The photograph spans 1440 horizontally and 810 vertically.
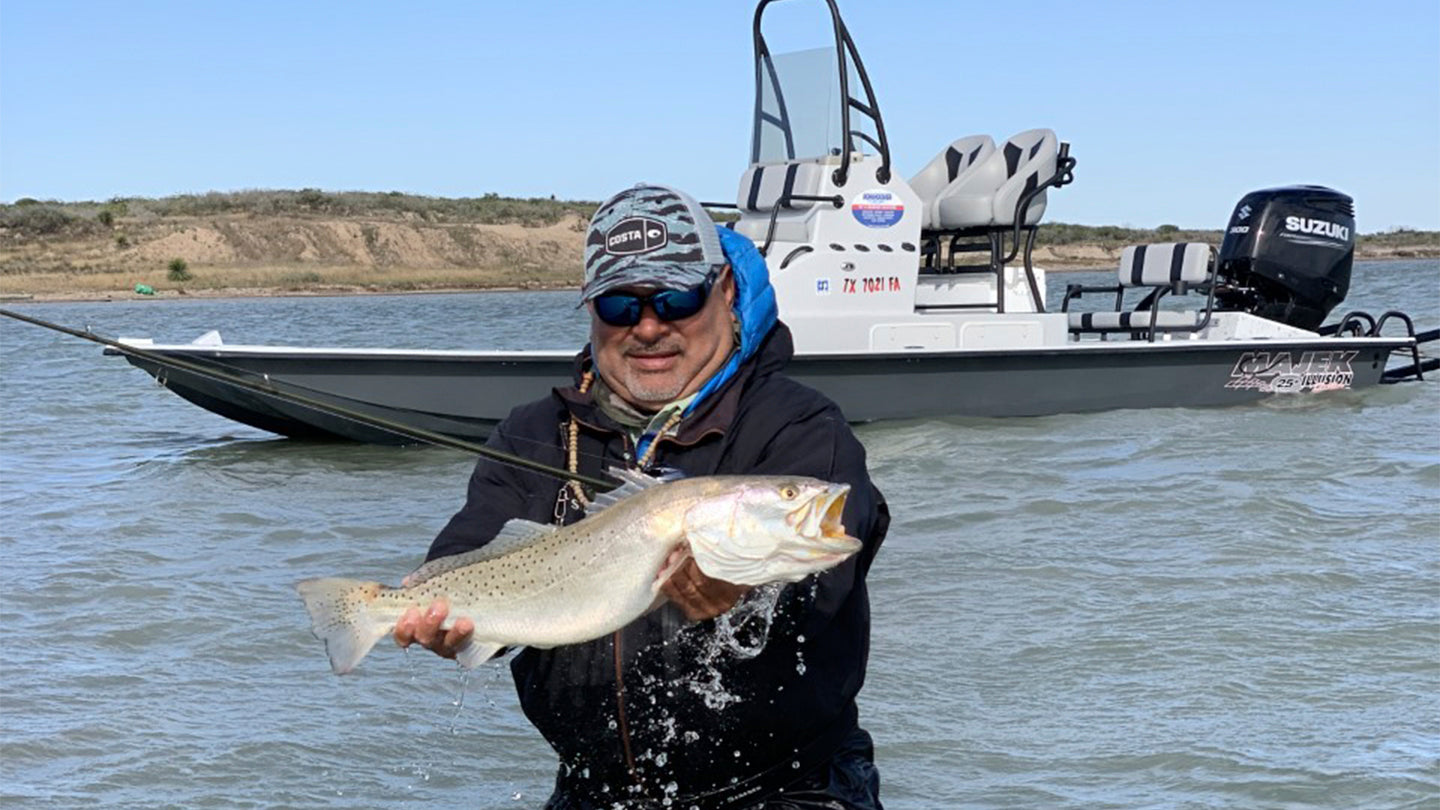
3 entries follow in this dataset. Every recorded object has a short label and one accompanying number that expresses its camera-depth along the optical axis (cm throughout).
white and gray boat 1370
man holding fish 342
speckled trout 286
